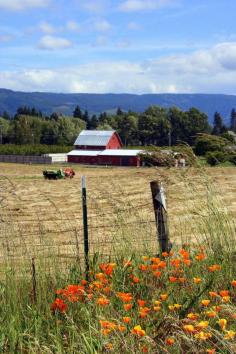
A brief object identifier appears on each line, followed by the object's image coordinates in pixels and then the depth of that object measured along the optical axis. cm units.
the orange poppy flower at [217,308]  695
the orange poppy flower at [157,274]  840
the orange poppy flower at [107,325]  615
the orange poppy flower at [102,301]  689
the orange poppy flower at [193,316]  634
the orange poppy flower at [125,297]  703
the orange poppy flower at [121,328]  617
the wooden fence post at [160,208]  1158
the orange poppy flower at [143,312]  679
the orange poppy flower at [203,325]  579
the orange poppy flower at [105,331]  603
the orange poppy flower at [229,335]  560
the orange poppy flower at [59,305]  746
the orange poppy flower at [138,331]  583
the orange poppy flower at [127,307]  696
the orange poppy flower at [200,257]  914
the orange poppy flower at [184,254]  908
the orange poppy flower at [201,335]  576
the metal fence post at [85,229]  1009
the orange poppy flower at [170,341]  585
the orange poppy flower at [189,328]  573
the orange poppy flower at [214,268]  833
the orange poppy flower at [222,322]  602
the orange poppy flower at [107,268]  868
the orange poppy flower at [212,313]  647
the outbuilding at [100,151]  12529
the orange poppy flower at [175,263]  889
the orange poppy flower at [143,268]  868
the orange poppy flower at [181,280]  840
